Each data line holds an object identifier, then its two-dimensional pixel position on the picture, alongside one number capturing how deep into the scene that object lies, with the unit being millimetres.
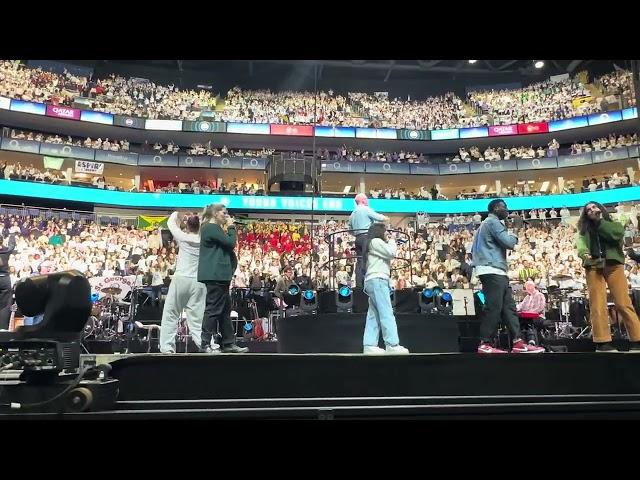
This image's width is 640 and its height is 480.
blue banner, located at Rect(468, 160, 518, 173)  25469
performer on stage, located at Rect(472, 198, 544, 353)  5000
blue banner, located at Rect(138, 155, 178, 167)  24203
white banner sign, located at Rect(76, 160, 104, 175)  23016
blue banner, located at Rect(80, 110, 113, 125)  23266
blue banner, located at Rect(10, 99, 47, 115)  21812
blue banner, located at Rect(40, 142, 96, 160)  22359
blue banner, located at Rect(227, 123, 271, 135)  25047
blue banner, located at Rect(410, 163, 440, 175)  26016
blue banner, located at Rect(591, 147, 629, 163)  23312
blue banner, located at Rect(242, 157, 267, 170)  24859
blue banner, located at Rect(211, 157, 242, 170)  24859
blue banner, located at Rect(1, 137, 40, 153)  21812
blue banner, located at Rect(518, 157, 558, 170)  25188
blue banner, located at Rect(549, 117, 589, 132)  24609
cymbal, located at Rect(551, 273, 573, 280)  9756
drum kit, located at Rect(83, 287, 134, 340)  8637
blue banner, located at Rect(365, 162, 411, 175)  25719
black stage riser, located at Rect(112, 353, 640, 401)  3660
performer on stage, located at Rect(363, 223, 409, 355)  4711
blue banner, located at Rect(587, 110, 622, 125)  23641
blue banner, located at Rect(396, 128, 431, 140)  26078
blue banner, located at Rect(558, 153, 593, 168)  24422
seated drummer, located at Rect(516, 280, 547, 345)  7977
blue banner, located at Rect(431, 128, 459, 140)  26094
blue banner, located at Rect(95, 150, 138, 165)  23453
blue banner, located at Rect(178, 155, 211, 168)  24500
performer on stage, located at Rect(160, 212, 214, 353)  5059
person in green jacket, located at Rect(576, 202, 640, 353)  4809
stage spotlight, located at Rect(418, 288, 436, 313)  6781
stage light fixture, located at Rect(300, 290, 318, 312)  6641
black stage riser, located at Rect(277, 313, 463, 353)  5773
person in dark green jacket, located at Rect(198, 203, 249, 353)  4844
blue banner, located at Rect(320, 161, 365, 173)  25469
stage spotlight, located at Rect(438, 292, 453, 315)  6758
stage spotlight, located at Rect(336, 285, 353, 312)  6355
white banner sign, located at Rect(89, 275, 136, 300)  9266
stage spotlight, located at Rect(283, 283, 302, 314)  7062
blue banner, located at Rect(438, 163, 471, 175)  25844
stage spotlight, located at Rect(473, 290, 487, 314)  7709
